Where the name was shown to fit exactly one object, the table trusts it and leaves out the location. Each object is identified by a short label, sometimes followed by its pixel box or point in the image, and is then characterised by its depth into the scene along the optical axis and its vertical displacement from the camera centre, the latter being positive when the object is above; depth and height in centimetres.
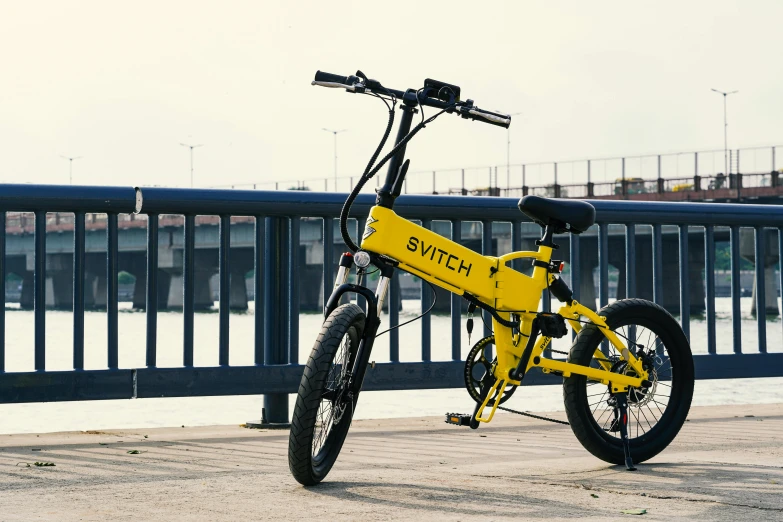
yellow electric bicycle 413 -11
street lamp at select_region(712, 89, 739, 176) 5990 +826
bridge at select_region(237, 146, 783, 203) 5316 +598
